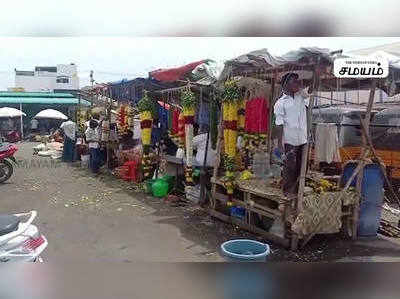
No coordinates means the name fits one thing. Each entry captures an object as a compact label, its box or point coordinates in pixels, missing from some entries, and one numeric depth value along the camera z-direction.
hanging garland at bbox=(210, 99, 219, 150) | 7.62
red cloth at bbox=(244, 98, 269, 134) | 6.80
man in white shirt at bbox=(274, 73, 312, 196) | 5.62
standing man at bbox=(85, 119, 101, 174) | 12.42
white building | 45.41
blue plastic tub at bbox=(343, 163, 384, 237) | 6.02
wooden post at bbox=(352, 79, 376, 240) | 5.89
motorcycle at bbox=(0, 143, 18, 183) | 10.55
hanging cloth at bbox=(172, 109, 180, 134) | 9.02
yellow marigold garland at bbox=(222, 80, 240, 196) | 6.82
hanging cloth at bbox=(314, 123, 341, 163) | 6.54
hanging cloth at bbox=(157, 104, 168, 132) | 10.11
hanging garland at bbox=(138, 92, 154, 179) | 9.94
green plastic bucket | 8.83
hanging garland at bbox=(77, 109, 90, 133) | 15.88
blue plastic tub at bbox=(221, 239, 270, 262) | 4.20
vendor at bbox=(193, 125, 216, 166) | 7.87
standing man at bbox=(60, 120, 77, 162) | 14.86
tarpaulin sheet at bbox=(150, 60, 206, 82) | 8.06
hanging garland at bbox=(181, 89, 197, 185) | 8.04
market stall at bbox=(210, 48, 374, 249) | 5.47
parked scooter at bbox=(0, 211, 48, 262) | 3.29
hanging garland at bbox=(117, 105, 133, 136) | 11.95
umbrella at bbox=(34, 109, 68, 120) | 25.97
